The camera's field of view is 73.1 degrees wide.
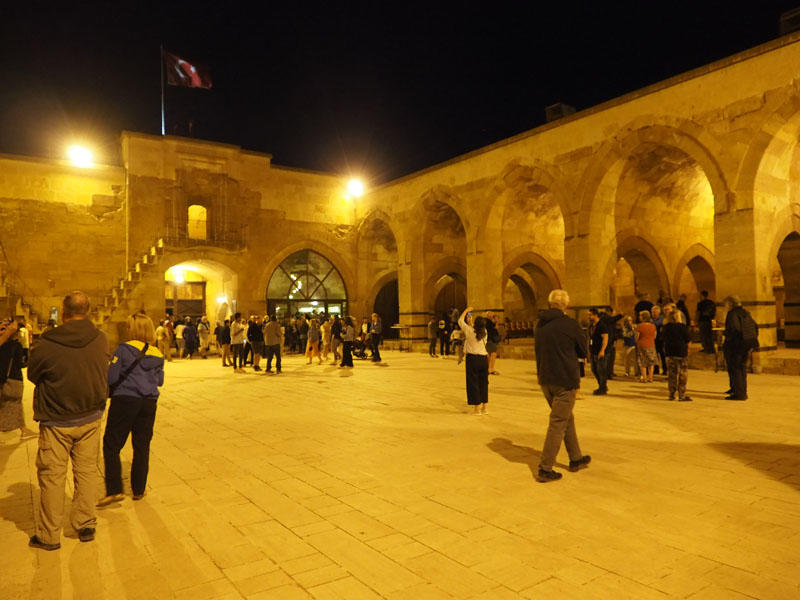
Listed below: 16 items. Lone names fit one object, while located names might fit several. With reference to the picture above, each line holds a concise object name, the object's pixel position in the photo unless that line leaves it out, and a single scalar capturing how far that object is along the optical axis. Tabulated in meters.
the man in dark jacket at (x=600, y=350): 8.74
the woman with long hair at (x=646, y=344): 9.59
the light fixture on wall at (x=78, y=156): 18.45
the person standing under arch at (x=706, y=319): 12.07
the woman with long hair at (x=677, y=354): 7.99
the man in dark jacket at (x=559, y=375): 4.43
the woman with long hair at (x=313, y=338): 15.18
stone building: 11.40
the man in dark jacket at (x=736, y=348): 7.89
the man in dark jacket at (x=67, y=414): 3.38
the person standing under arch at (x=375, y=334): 15.86
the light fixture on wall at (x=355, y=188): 22.75
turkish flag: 20.61
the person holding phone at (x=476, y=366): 7.18
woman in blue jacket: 4.08
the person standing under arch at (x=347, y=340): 13.59
